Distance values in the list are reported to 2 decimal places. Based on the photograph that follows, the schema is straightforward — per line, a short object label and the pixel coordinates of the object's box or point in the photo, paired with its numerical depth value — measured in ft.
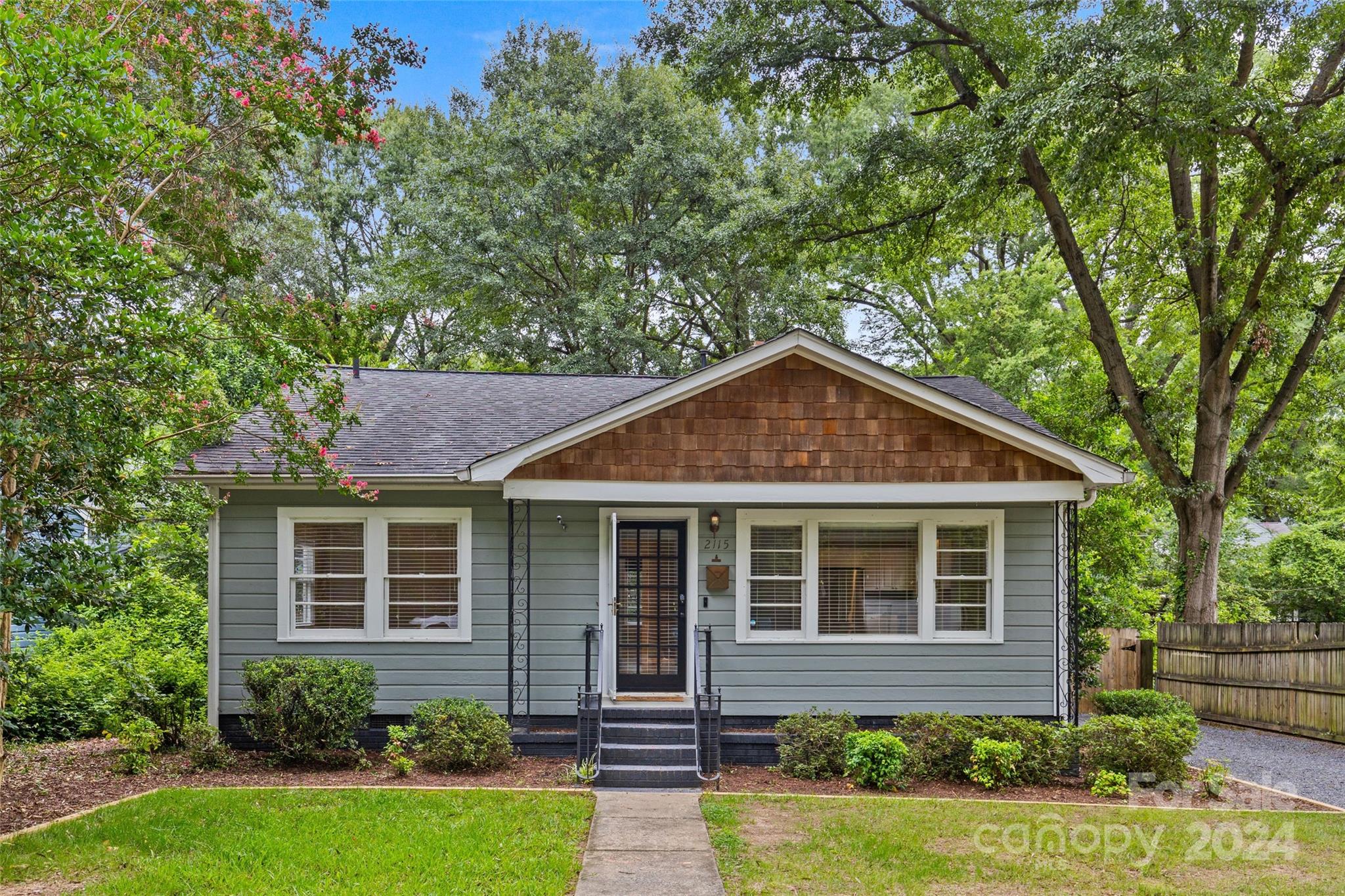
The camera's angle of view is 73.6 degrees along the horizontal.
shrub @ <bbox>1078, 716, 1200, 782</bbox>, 26.84
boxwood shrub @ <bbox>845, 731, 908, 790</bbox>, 26.43
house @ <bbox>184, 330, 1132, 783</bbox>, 30.01
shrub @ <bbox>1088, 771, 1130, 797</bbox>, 26.17
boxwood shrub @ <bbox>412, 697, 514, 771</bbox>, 27.48
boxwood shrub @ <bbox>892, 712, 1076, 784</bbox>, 27.25
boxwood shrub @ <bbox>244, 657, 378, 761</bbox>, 27.73
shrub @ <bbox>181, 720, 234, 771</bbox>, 27.96
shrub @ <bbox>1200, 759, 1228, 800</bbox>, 26.22
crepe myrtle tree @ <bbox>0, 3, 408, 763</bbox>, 17.35
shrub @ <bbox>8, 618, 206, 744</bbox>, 30.19
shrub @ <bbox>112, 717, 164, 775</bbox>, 27.48
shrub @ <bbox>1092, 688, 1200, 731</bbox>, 31.40
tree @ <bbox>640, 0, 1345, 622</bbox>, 36.14
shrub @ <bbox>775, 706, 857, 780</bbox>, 27.84
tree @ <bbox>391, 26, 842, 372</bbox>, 68.59
